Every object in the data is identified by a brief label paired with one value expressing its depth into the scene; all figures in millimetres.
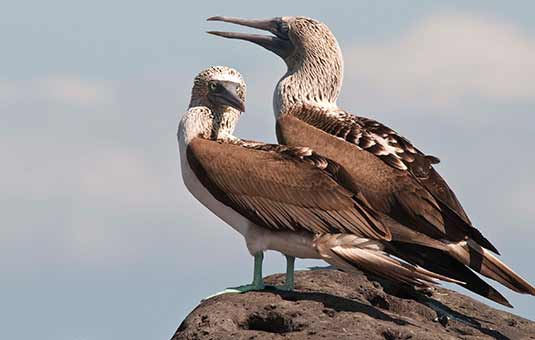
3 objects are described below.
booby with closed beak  19078
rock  18500
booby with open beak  19594
